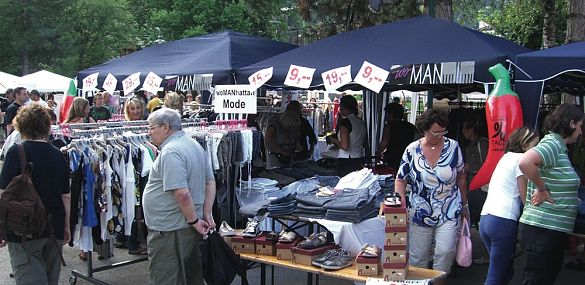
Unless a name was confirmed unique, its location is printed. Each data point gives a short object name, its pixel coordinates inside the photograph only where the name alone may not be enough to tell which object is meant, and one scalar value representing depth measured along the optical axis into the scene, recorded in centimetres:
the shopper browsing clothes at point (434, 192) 409
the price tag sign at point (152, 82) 745
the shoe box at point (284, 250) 435
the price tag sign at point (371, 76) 538
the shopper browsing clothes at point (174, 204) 376
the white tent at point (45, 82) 1986
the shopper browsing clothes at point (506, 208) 398
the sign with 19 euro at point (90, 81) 862
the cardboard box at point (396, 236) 382
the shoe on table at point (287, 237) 438
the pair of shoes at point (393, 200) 388
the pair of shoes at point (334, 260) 406
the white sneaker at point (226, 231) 471
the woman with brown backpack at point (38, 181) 379
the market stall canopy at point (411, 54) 509
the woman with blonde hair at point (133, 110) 759
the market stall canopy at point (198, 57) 706
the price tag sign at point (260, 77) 616
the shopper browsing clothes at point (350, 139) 688
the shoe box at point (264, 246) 447
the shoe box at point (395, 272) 380
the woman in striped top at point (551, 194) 360
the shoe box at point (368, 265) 388
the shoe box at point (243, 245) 454
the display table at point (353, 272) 388
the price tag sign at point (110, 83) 816
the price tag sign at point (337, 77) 564
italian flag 873
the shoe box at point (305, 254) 419
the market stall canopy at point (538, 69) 457
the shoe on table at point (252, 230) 458
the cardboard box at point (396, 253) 380
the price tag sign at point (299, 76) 590
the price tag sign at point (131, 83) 779
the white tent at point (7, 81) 1944
